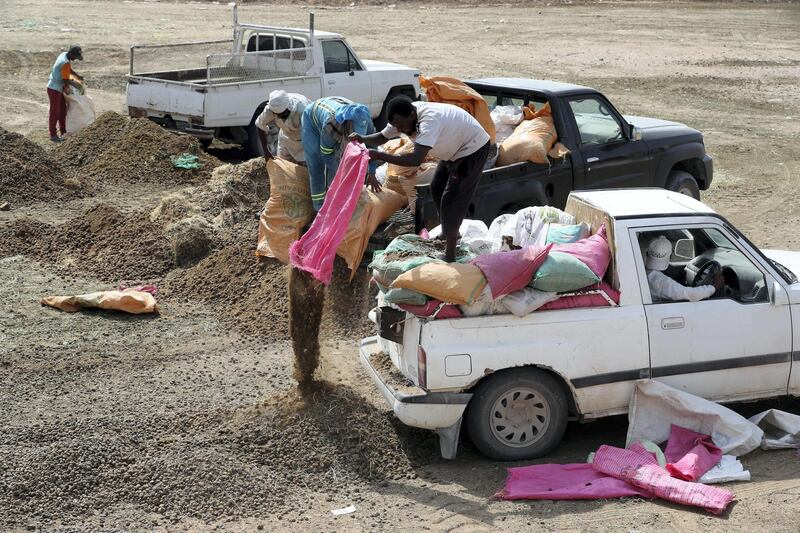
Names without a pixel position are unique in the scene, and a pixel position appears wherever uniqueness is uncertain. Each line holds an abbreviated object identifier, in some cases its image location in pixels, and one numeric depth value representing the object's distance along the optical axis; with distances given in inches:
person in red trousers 675.4
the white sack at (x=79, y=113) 695.1
